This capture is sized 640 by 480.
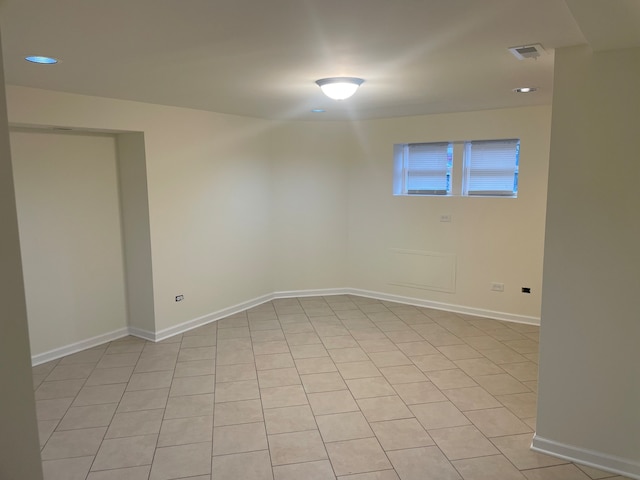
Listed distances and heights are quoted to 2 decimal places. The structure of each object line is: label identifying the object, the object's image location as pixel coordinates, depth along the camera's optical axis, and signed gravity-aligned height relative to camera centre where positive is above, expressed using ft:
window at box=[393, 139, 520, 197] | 17.18 +0.91
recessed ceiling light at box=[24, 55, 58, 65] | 8.60 +2.58
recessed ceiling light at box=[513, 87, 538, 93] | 12.46 +2.81
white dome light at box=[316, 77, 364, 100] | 10.67 +2.52
